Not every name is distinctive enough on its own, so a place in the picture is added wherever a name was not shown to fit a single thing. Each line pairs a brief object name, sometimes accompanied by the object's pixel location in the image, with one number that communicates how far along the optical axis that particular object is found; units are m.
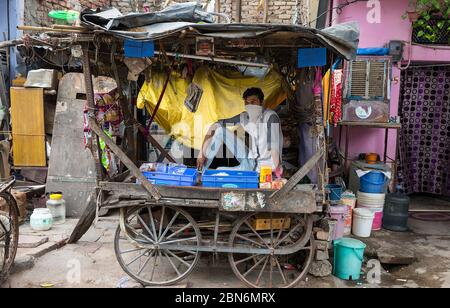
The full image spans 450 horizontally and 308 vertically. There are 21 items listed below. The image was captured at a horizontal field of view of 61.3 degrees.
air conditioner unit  6.97
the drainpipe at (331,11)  7.43
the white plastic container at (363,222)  6.21
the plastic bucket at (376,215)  6.64
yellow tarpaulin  5.20
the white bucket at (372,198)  6.61
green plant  6.55
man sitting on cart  5.04
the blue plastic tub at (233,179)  4.50
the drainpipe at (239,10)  10.50
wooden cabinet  7.41
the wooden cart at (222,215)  4.32
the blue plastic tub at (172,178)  4.57
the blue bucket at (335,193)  6.20
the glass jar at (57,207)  6.80
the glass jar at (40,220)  6.34
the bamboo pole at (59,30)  4.10
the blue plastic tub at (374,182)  6.57
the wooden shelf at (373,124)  6.83
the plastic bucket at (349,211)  6.36
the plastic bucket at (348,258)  4.91
